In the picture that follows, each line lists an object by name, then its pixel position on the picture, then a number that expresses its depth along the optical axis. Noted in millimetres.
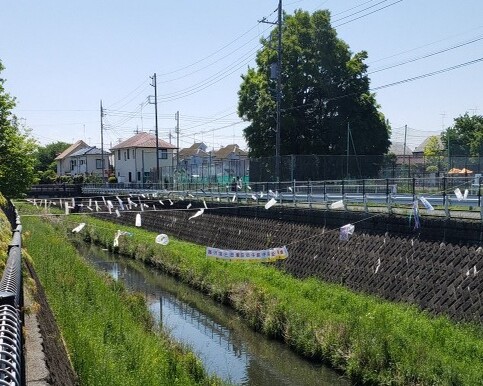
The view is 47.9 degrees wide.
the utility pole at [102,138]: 70625
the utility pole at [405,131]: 45222
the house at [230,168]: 38275
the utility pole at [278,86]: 28688
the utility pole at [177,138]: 68712
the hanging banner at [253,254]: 19234
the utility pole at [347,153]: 32384
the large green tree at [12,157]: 24422
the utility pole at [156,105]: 52962
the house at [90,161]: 88750
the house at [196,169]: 44250
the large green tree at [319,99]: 40156
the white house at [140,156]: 70250
